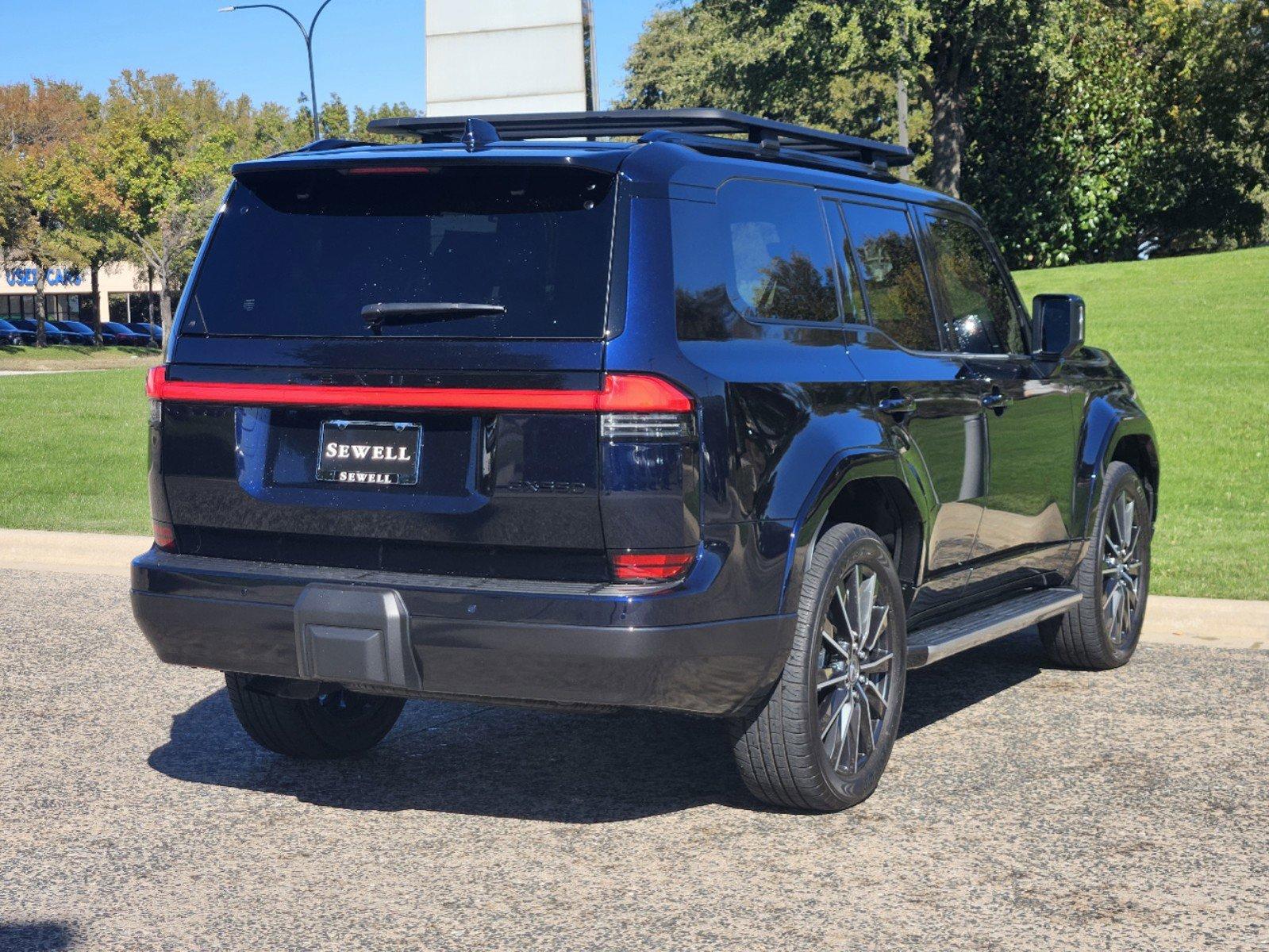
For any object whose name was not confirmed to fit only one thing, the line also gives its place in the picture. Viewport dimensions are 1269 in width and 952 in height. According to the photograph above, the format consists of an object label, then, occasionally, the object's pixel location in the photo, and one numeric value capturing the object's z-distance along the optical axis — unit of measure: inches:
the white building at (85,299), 3858.5
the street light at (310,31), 1643.7
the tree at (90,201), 2277.3
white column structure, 595.2
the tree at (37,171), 2300.7
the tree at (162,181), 2281.0
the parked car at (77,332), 2960.1
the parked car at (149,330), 3180.6
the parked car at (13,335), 2675.4
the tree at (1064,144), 1346.0
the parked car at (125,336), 3011.8
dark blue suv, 165.9
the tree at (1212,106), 1526.8
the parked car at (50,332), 2878.9
